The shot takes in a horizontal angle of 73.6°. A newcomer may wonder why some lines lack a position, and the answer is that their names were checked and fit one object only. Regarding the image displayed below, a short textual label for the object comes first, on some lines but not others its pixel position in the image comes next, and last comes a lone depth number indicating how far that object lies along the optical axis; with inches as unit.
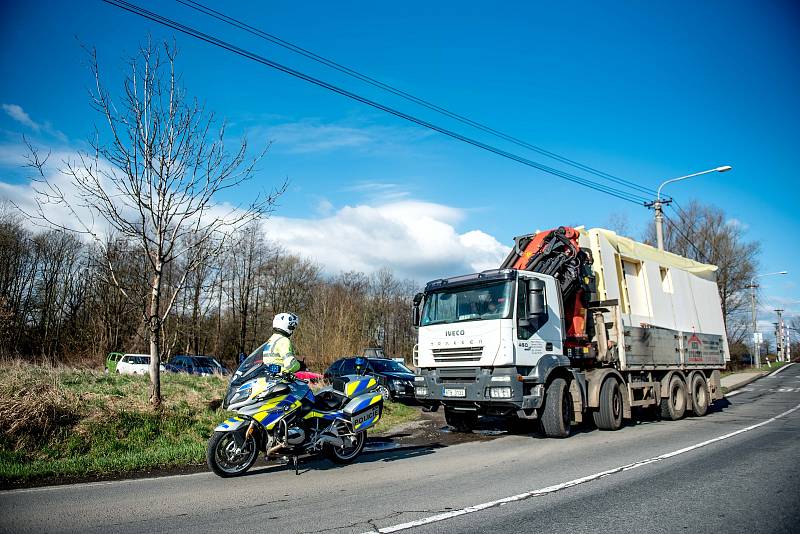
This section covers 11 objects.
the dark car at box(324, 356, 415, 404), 676.7
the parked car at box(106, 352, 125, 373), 1114.4
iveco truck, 393.4
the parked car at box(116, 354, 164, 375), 1054.4
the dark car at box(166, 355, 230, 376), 1019.3
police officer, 272.7
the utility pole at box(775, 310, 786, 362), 3134.4
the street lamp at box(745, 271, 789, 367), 1876.2
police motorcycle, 264.1
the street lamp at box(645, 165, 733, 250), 828.0
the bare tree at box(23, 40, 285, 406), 400.2
